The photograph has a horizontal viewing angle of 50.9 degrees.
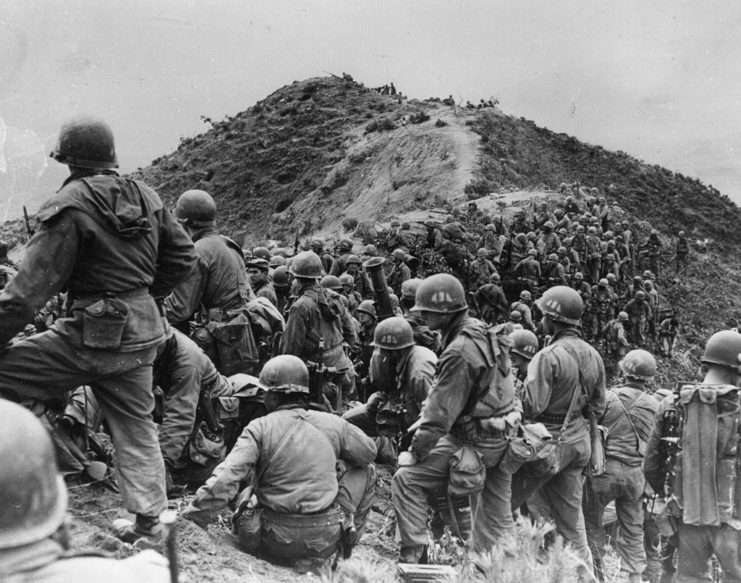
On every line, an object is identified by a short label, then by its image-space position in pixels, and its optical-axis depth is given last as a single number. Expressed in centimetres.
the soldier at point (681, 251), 3372
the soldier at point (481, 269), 1903
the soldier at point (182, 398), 555
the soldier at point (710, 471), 519
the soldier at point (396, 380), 651
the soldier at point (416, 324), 778
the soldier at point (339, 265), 1503
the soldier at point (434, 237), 2056
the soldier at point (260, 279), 977
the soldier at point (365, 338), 1105
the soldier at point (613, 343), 2042
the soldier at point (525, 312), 1694
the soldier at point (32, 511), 160
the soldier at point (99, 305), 390
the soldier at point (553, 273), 2033
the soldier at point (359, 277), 1450
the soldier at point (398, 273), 1636
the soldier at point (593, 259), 2316
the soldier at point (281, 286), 1115
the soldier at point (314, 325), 770
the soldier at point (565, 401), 630
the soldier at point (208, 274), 666
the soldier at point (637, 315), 2277
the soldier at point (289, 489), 482
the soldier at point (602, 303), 2195
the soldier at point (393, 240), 2041
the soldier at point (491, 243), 2086
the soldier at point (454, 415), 519
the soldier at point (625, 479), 748
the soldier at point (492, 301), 1798
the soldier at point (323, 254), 1562
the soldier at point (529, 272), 1984
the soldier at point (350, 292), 1229
